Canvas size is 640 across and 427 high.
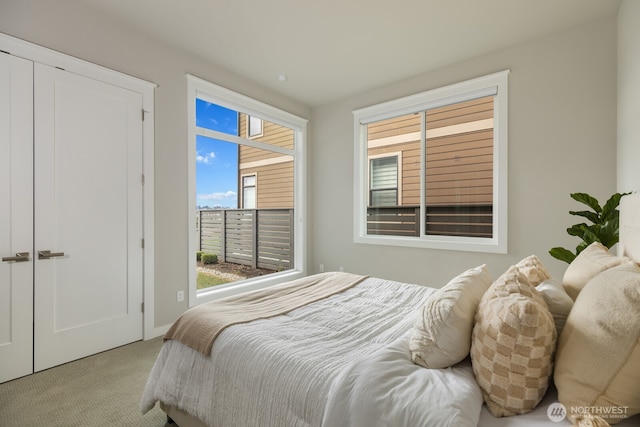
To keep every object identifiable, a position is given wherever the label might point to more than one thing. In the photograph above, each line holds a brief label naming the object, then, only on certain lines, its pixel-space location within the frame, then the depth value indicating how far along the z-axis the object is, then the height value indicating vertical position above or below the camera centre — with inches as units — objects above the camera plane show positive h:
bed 33.8 -22.9
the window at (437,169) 130.3 +22.0
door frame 112.3 +7.3
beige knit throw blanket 61.3 -23.3
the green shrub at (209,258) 145.9 -23.9
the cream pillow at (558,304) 42.7 -13.2
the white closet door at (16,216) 84.6 -1.8
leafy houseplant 80.7 -3.7
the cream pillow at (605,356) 31.6 -15.6
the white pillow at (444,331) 44.2 -17.7
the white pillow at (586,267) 50.0 -9.4
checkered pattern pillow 36.0 -17.4
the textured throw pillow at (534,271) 62.6 -12.3
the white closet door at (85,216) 91.7 -2.0
